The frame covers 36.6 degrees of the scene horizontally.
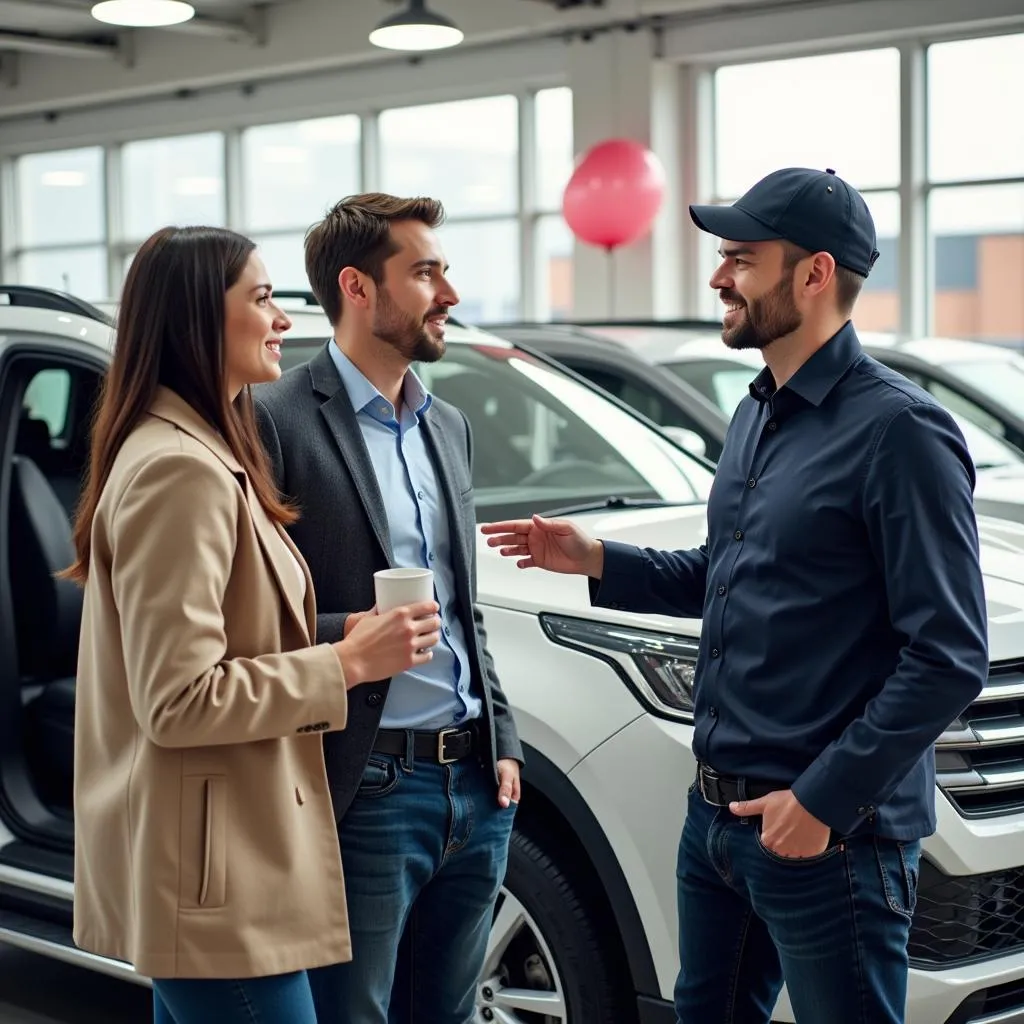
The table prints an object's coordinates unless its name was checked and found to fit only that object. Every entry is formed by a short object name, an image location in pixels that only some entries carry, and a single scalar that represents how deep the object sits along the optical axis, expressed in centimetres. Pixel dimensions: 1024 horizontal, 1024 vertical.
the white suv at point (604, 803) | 242
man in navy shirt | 184
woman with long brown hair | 167
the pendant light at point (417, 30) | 820
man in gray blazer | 207
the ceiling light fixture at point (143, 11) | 686
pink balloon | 995
